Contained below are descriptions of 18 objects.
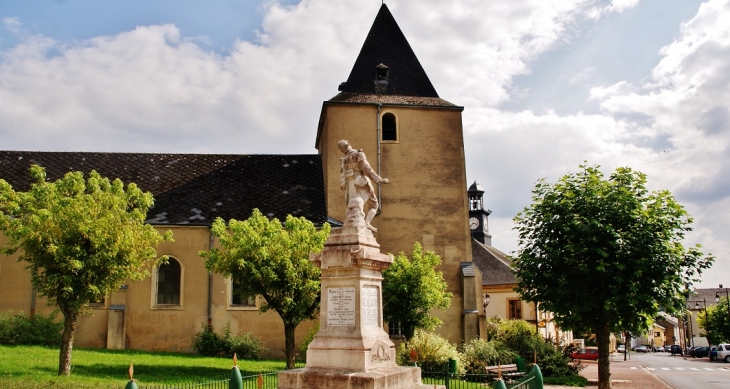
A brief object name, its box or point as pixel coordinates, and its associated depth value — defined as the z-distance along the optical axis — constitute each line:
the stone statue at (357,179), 11.07
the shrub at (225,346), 23.67
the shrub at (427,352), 19.38
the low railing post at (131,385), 8.46
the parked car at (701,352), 56.62
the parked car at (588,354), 44.34
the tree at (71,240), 15.42
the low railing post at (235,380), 10.27
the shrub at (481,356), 21.64
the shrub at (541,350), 23.98
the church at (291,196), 24.70
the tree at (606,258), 18.17
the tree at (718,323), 59.88
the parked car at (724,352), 47.66
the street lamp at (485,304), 26.44
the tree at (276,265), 17.95
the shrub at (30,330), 21.59
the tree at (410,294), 21.20
